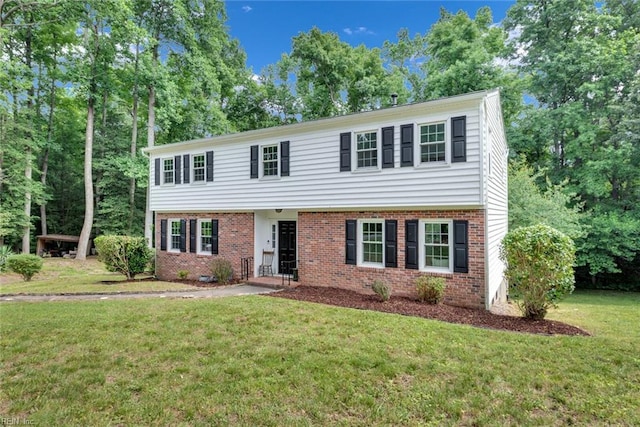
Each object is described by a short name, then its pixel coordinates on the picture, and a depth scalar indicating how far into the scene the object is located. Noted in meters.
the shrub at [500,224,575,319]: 7.29
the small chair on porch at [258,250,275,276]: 12.59
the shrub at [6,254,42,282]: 13.79
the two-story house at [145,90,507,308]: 8.67
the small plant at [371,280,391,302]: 8.78
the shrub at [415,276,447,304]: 8.55
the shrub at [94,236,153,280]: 12.80
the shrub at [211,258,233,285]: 12.09
